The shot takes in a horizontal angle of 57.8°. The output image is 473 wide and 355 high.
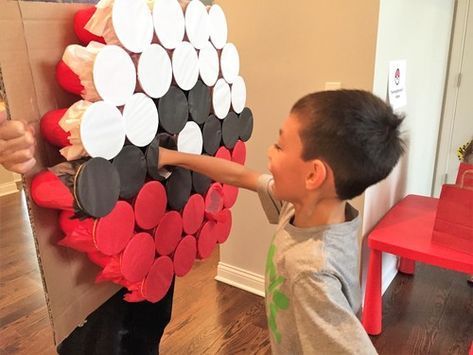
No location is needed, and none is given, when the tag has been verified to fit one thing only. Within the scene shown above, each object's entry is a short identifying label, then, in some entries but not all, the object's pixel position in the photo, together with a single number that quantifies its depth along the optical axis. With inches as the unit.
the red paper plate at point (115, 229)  27.7
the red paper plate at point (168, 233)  33.2
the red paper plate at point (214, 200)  38.9
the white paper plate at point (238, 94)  39.6
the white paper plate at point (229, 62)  37.8
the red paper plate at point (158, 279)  32.8
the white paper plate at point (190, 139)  33.9
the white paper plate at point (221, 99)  37.1
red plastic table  58.4
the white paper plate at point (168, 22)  29.6
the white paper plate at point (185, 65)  32.1
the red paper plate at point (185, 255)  35.8
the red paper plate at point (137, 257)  30.1
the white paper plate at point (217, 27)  35.9
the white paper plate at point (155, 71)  28.9
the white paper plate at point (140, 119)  28.3
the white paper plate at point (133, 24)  26.3
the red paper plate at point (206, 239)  38.5
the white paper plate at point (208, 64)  35.0
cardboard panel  24.3
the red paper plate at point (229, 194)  40.8
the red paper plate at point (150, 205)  30.7
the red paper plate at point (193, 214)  36.0
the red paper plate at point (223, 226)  40.3
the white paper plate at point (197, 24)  32.9
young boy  28.5
